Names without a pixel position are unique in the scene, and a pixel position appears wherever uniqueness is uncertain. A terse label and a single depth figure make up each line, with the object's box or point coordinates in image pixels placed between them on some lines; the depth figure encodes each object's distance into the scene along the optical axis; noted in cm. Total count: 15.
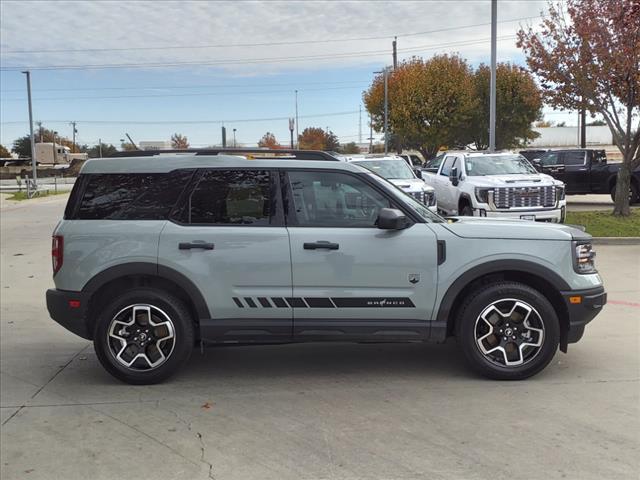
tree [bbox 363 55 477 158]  3769
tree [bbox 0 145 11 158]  10150
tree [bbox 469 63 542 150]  3925
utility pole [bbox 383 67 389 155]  3891
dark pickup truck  1997
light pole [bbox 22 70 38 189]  3394
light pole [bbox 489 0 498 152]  1759
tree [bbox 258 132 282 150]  9344
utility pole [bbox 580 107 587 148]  3758
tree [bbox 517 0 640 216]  1358
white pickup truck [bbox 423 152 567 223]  1248
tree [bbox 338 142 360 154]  9573
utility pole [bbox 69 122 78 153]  10475
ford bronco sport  475
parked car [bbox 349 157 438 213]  1302
